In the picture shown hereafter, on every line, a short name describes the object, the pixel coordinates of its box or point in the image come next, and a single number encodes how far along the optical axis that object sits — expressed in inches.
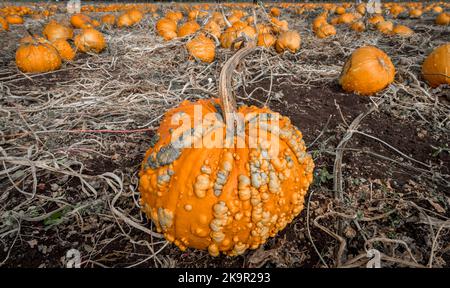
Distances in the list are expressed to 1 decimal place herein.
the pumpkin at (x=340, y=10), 485.1
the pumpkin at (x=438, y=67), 135.3
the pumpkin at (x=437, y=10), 517.2
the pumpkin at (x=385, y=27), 270.4
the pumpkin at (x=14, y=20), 366.6
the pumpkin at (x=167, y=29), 231.5
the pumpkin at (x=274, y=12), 470.3
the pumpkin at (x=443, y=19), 358.6
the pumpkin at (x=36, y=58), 154.3
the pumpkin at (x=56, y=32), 223.3
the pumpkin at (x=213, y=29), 224.8
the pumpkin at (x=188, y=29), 224.8
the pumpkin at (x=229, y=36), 205.0
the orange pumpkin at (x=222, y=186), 54.8
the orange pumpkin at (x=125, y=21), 327.6
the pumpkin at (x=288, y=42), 202.4
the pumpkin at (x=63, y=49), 175.5
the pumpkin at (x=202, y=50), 177.9
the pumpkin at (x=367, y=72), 128.6
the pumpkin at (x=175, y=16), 352.1
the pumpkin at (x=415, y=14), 442.3
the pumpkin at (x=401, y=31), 248.3
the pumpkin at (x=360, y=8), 417.6
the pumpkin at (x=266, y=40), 202.5
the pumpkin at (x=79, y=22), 318.0
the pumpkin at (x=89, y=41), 194.2
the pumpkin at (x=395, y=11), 461.1
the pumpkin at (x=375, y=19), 306.5
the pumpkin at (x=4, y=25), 301.1
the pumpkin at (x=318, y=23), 300.0
